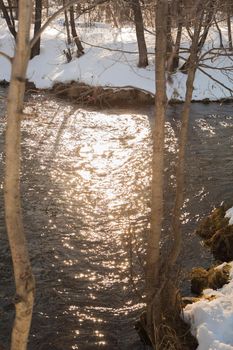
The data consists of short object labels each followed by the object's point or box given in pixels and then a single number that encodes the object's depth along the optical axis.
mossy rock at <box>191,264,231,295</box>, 7.43
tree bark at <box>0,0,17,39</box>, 23.73
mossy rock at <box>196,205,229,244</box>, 9.48
